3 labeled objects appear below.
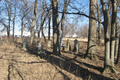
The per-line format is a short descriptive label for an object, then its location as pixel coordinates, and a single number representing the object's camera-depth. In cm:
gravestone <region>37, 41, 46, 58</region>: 700
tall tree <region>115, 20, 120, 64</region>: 682
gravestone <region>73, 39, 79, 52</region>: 948
